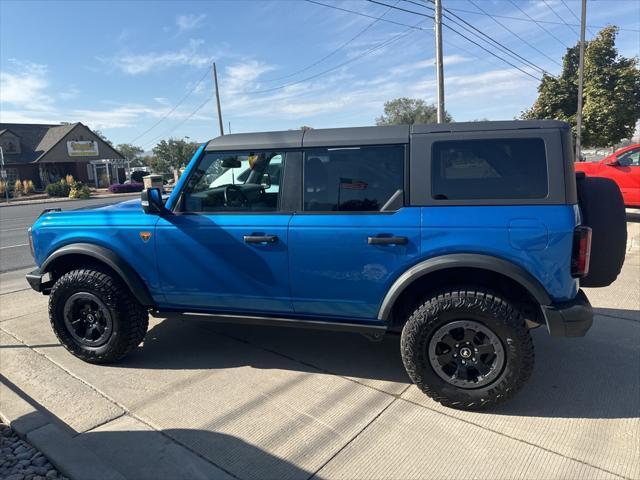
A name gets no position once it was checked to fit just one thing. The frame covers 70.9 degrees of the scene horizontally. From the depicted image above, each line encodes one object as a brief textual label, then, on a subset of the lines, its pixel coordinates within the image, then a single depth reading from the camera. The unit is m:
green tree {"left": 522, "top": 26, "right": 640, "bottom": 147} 19.08
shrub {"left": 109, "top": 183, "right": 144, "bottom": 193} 37.78
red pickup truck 9.31
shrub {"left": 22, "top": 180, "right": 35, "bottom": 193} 37.57
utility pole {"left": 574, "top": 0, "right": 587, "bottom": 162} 18.08
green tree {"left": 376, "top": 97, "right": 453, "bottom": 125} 70.31
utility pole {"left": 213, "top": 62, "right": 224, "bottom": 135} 33.74
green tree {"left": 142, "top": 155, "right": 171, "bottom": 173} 66.62
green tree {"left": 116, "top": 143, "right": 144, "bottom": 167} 112.38
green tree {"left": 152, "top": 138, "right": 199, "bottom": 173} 65.56
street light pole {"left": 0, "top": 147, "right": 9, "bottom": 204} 33.53
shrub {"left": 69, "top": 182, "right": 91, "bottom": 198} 33.53
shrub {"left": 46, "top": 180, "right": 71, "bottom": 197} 36.00
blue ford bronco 2.79
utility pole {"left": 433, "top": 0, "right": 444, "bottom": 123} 13.89
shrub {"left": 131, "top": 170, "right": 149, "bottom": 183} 43.03
